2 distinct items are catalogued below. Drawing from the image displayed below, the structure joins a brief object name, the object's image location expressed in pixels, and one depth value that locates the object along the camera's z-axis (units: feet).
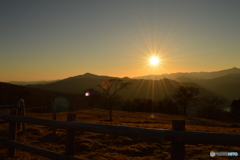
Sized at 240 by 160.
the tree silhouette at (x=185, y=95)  173.27
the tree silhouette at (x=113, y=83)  87.56
